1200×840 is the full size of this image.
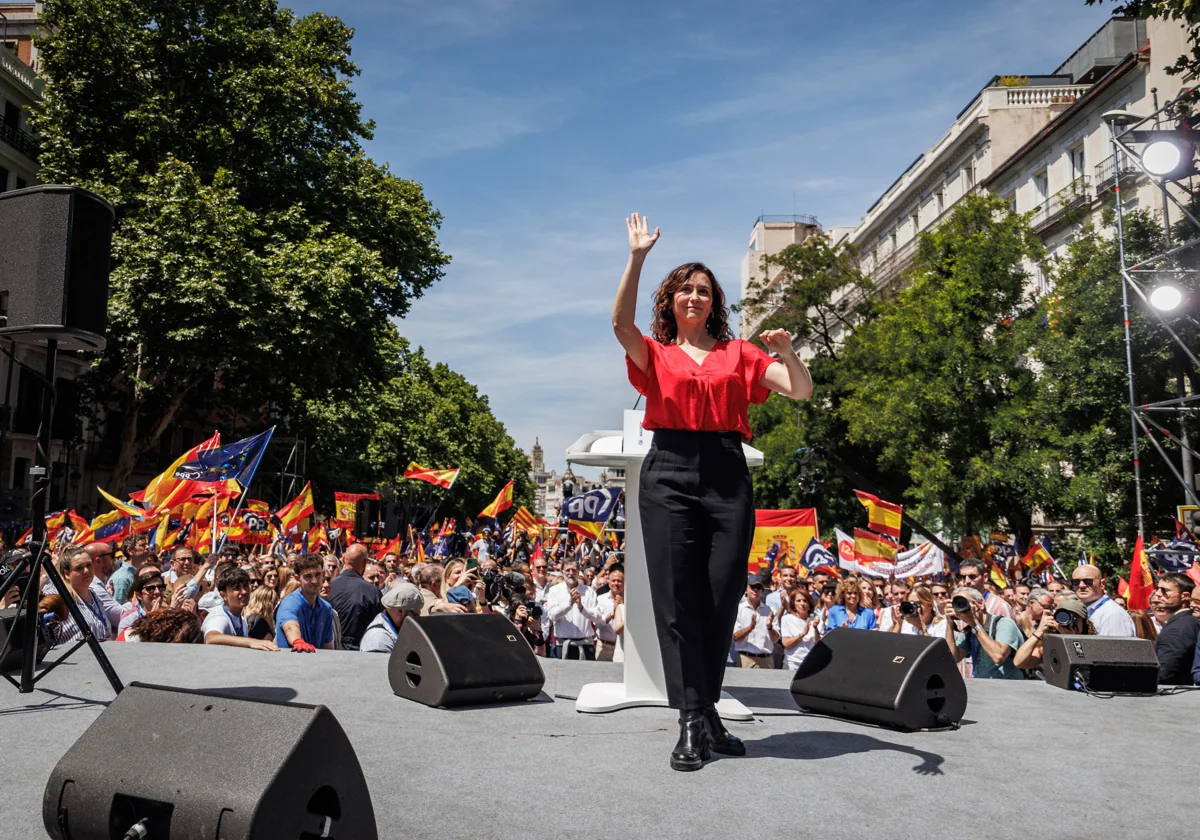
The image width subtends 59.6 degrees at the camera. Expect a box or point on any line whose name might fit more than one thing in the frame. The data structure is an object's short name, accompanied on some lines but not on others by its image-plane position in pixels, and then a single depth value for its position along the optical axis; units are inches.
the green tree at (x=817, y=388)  1579.7
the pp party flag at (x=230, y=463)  641.0
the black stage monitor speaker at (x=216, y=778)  100.1
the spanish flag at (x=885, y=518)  681.0
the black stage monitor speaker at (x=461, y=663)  191.8
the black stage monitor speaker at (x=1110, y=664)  239.8
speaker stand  172.2
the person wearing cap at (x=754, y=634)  376.2
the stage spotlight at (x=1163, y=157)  478.6
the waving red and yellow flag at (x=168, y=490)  632.4
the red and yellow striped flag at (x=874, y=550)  676.1
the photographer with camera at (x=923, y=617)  350.6
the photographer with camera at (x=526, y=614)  344.1
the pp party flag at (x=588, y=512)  792.9
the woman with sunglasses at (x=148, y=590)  345.4
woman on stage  159.6
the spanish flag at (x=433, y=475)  986.7
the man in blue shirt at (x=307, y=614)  287.4
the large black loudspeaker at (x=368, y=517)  2267.2
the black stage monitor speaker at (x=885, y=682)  180.5
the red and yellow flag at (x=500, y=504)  915.5
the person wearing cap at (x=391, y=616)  289.1
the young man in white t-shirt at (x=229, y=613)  277.4
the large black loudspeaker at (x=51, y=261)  174.9
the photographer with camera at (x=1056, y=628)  300.5
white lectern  191.8
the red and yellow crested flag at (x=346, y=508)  878.0
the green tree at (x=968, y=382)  1077.8
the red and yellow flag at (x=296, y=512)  743.7
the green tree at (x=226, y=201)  872.9
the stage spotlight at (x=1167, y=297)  614.2
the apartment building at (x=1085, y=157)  1041.1
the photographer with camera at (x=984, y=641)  327.0
